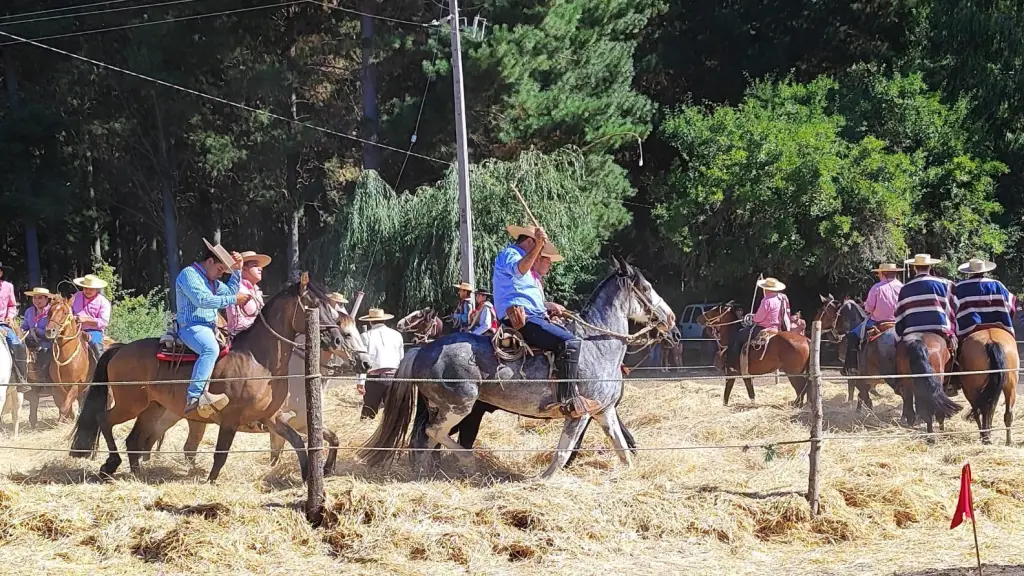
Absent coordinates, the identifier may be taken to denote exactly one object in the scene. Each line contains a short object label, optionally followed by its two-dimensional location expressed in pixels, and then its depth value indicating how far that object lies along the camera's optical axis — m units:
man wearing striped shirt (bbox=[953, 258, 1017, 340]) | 11.93
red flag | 6.43
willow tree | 24.34
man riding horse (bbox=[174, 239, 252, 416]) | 9.49
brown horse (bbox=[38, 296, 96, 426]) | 14.40
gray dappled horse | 9.75
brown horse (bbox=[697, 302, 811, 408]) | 15.87
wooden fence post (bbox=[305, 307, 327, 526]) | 8.05
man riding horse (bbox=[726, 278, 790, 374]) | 16.47
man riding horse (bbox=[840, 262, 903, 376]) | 13.98
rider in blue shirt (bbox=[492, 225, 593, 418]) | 9.62
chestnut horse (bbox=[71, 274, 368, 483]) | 9.51
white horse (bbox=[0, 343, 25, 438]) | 11.93
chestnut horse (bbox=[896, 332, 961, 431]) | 11.26
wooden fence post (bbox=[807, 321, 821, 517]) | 8.35
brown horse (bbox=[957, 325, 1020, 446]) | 11.54
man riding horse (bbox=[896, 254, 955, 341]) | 12.05
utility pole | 19.55
